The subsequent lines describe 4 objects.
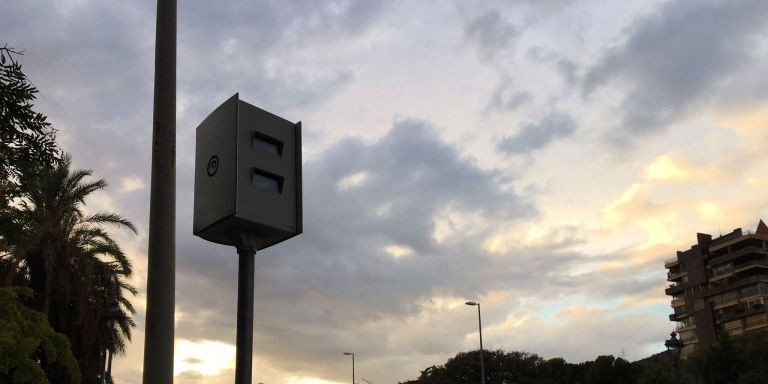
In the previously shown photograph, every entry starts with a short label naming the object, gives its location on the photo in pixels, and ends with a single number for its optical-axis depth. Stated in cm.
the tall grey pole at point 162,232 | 459
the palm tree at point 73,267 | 2605
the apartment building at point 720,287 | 10481
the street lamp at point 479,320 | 4570
